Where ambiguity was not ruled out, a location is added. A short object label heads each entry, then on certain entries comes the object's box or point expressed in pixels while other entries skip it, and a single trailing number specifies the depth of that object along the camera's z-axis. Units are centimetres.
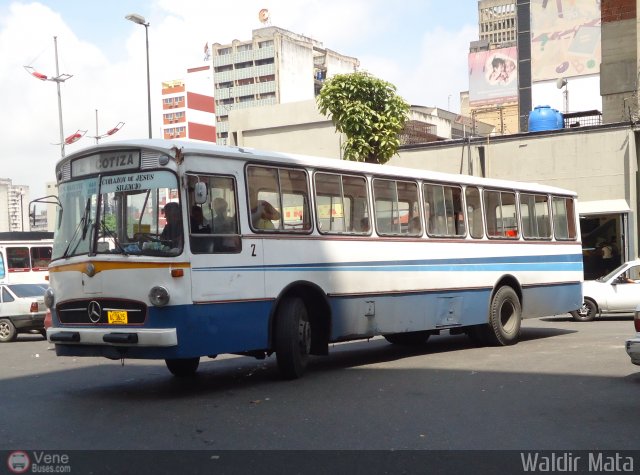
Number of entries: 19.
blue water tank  3400
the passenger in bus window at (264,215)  1047
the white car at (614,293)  2069
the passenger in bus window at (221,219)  998
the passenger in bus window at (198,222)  967
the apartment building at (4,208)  13050
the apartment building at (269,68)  12962
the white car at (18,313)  2231
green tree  3131
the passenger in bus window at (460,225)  1415
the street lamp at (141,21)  2960
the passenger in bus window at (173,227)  953
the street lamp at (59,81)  5150
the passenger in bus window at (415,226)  1317
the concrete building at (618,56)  3541
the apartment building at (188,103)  14325
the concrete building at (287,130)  4506
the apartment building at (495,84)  9812
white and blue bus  951
